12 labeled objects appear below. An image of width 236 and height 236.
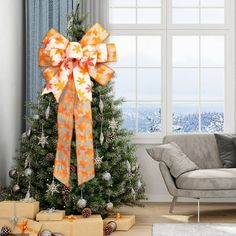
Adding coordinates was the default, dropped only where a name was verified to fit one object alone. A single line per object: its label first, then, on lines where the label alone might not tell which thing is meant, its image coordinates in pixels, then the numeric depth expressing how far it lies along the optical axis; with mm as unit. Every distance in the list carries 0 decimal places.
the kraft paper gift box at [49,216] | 4637
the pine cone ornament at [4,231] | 4305
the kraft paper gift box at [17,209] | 4648
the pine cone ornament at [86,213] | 4777
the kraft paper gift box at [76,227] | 4574
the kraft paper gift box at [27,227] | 4387
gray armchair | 5504
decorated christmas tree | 5066
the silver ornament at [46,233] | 4330
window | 6812
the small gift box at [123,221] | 5043
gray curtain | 6375
